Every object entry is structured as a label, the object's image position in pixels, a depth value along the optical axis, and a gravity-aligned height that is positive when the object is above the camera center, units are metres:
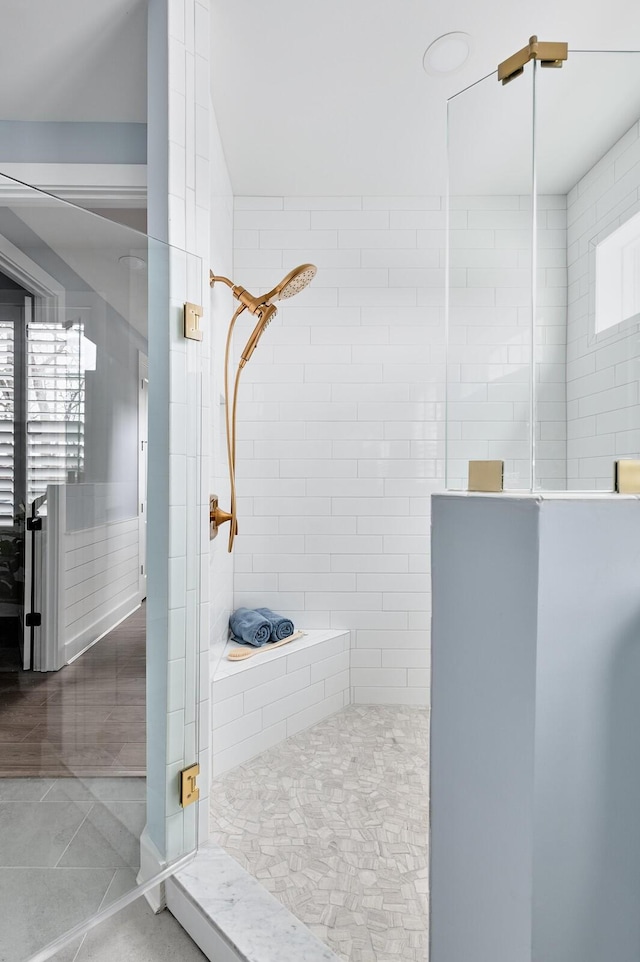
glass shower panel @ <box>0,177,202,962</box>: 1.13 -0.21
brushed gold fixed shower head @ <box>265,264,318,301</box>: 1.92 +0.69
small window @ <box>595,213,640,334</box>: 0.85 +0.31
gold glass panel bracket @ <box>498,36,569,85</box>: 0.83 +0.64
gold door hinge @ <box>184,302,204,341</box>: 1.46 +0.41
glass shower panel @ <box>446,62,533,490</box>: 0.87 +0.34
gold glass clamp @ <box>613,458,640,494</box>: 0.80 +0.00
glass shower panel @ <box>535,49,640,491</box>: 0.84 +0.33
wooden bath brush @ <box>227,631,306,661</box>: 2.21 -0.72
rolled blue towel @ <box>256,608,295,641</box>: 2.46 -0.67
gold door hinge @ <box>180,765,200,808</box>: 1.45 -0.81
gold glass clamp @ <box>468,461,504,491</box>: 0.85 +0.00
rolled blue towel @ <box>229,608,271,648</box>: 2.37 -0.66
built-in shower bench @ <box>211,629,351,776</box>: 2.03 -0.89
